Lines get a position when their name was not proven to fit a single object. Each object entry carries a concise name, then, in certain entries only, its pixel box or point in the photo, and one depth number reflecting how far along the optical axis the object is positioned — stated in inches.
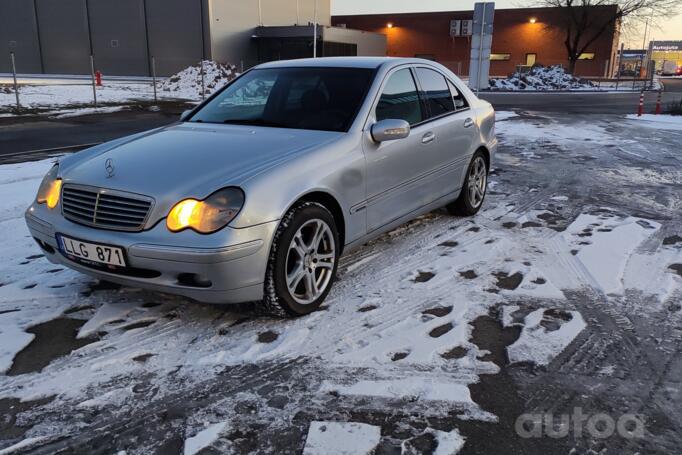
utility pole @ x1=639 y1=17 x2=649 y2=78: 2375.1
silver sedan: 127.7
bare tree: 1808.6
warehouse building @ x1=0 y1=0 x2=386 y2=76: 1443.2
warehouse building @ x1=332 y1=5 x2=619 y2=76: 2078.0
